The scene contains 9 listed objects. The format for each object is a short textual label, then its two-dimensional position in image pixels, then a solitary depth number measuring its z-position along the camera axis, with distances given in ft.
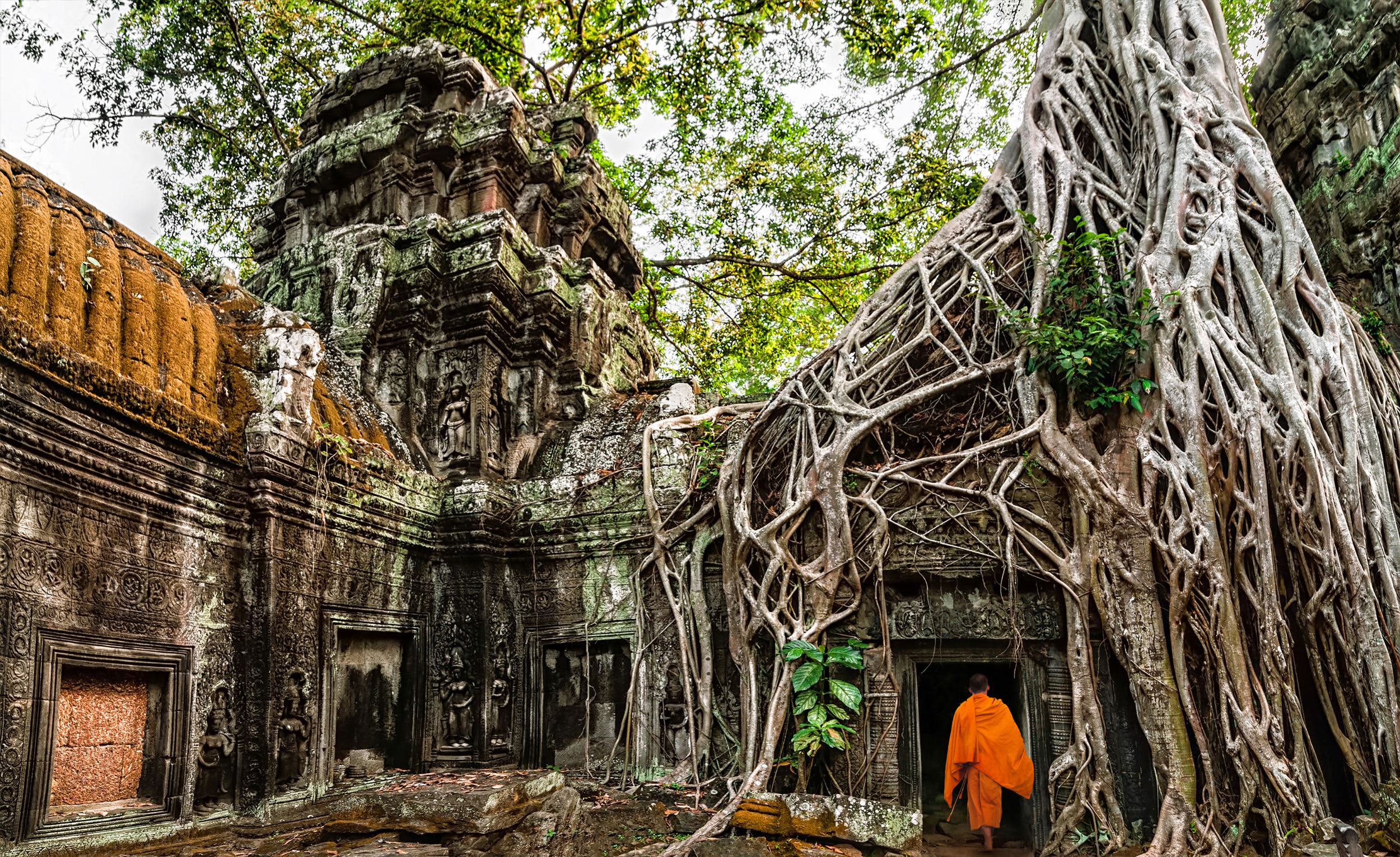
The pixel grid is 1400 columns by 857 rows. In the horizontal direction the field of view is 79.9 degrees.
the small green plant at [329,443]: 17.43
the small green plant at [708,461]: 18.85
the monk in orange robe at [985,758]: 15.31
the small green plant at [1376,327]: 19.70
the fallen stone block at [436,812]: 12.34
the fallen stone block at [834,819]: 12.21
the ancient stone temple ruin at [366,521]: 12.85
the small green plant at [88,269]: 14.39
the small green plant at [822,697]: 14.97
